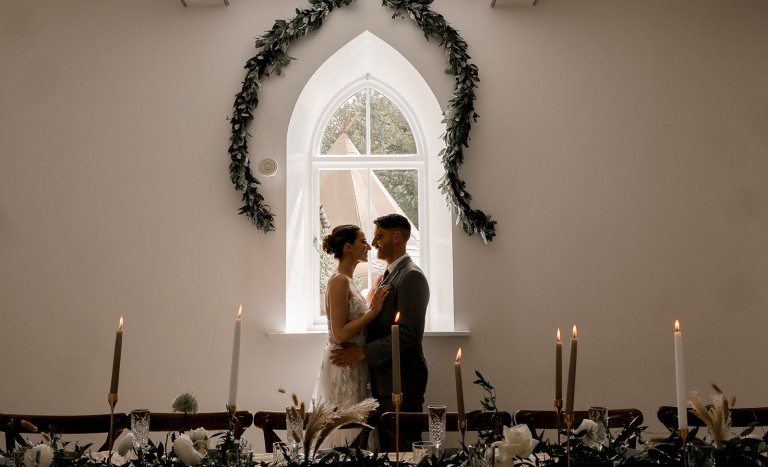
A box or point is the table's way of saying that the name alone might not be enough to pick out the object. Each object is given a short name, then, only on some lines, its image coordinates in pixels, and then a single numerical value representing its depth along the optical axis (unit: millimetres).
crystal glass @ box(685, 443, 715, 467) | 1718
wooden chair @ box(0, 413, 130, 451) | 2719
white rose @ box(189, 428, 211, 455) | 1974
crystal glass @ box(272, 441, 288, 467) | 1986
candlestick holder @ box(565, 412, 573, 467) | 1500
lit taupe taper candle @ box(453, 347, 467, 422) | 1576
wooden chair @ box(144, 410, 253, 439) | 2898
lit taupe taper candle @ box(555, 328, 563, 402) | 1584
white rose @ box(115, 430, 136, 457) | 2012
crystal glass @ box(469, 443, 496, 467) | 1641
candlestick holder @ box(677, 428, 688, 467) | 1514
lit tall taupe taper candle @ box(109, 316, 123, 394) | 1584
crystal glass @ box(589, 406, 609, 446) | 2139
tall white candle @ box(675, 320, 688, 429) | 1517
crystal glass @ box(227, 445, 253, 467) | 1813
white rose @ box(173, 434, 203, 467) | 1853
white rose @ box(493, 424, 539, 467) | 1667
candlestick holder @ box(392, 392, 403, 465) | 1538
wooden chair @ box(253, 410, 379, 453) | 2823
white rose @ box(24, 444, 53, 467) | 1747
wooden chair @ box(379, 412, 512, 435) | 2780
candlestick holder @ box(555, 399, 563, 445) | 1551
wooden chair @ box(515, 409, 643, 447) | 2840
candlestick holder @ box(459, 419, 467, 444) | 1570
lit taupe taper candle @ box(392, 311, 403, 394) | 1544
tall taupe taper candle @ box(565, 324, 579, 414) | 1493
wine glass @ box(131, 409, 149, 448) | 2201
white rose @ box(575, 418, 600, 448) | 2021
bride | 3779
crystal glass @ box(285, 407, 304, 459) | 1876
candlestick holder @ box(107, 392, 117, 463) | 1557
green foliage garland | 4320
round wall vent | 4418
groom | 3721
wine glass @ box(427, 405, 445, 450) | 2137
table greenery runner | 1710
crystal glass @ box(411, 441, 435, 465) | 1967
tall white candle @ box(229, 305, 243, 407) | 1706
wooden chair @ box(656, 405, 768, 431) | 2857
